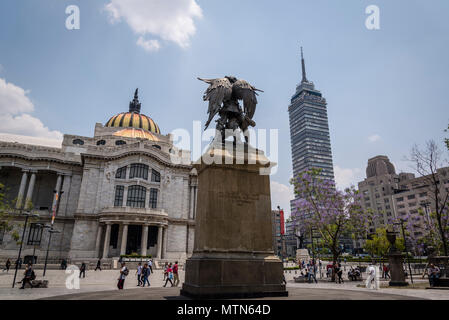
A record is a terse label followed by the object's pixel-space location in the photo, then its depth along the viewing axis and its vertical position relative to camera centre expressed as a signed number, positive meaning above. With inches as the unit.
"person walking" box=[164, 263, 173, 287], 738.3 -69.0
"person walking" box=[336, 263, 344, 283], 928.9 -84.7
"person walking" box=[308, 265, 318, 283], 944.5 -87.7
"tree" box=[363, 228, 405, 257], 1721.2 +29.4
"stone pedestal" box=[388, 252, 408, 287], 749.4 -57.3
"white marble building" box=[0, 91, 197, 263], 1888.5 +344.8
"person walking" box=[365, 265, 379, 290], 619.1 -58.4
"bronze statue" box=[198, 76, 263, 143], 402.6 +203.2
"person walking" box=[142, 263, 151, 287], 784.9 -72.6
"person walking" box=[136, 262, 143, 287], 803.4 -88.4
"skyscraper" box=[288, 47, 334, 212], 6939.0 +2826.0
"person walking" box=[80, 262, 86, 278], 1126.4 -94.7
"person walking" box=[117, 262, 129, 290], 564.7 -61.1
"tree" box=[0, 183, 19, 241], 1198.1 +104.8
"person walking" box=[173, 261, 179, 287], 709.3 -60.2
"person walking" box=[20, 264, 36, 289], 638.5 -67.8
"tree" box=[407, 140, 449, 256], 1296.8 +64.9
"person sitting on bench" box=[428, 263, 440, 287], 659.4 -60.6
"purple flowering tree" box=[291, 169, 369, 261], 1090.7 +161.2
